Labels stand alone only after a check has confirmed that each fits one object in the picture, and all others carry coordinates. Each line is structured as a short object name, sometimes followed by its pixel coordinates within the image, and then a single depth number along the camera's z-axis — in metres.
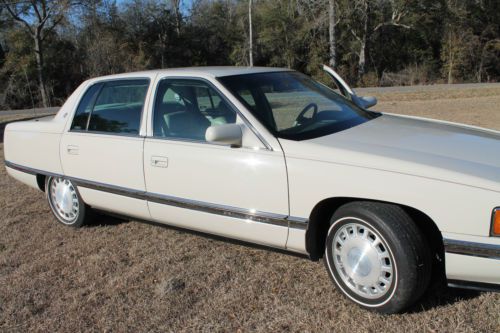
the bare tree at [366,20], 30.97
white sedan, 2.78
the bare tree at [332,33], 28.08
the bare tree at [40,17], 27.36
